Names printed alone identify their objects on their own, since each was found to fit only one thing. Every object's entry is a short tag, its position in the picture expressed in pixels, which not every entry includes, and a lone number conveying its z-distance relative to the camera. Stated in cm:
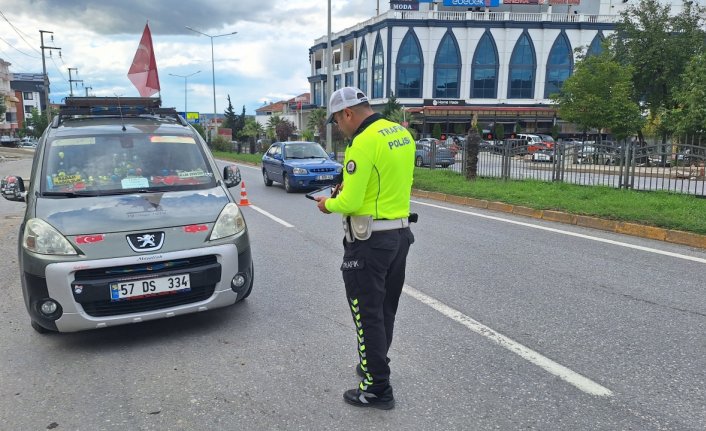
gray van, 377
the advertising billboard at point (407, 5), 6225
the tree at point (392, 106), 5231
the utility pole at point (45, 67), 5094
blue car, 1487
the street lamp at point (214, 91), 4849
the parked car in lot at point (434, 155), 1936
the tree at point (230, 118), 9575
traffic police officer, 292
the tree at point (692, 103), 2345
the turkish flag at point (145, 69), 986
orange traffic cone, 1209
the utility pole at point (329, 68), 2345
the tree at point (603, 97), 3006
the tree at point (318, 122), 5148
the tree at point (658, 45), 3095
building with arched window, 5981
